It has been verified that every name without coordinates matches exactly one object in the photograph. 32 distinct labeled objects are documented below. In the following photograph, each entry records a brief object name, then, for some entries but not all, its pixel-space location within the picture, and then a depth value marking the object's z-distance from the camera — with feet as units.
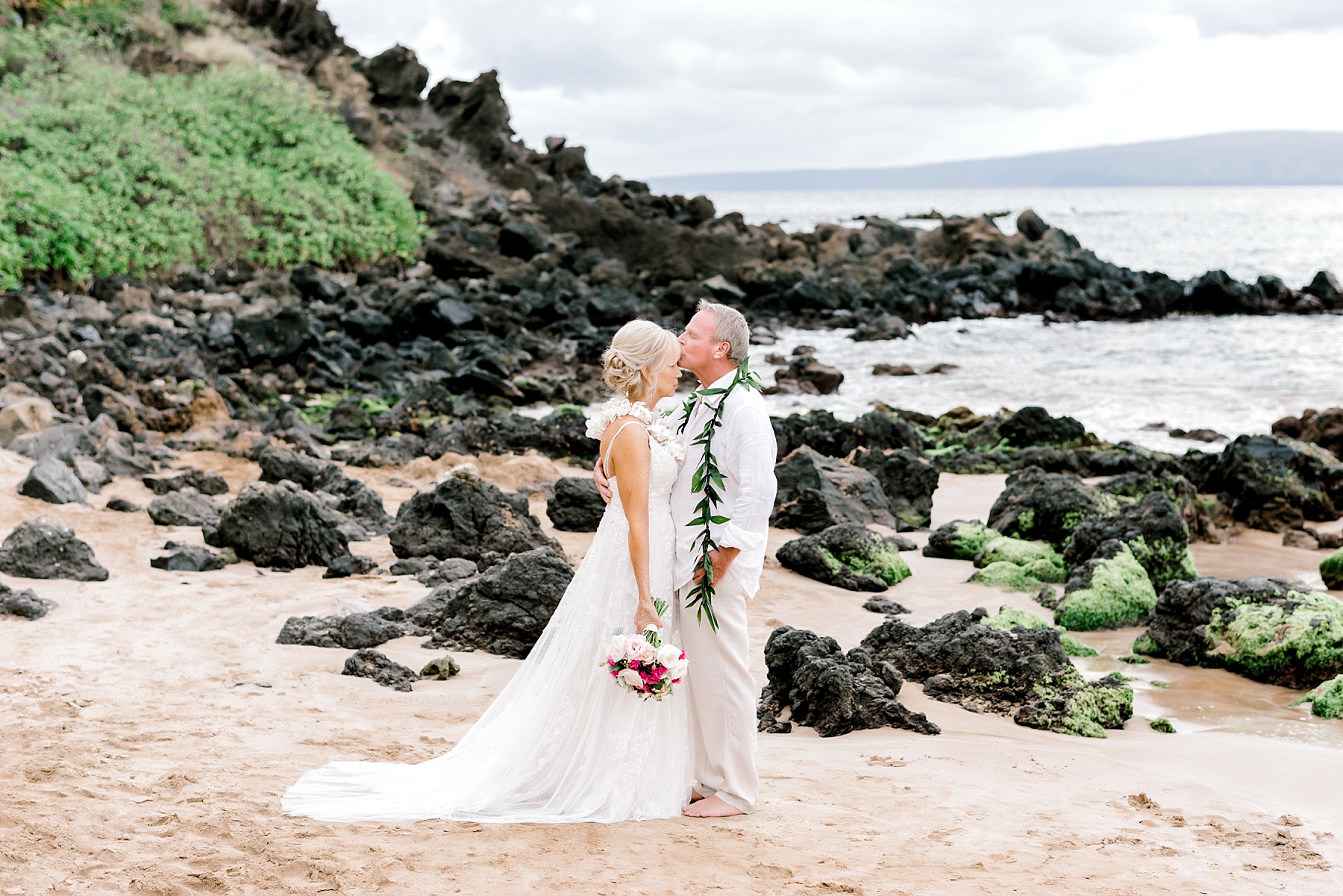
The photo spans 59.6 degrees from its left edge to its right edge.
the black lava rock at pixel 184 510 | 32.14
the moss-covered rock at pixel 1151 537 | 30.58
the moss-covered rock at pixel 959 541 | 34.17
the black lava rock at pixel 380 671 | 21.34
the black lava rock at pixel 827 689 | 20.25
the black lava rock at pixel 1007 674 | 21.27
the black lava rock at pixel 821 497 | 36.37
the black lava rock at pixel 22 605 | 23.20
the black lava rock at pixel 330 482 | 33.78
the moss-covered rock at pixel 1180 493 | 37.60
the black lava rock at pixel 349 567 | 28.40
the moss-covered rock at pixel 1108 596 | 28.19
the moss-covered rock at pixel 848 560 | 30.78
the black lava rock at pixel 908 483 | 39.32
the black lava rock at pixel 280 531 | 29.07
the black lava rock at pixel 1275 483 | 39.63
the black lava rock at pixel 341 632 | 23.34
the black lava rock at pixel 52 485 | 32.89
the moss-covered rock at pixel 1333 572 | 31.32
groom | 15.01
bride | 14.85
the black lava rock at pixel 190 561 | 28.07
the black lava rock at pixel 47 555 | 26.03
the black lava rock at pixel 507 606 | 23.85
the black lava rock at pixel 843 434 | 47.55
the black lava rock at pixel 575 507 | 34.06
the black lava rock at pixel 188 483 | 35.63
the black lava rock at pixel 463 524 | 30.12
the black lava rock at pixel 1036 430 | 51.31
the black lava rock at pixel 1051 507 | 34.50
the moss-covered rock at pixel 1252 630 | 23.81
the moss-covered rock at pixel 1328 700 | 21.91
